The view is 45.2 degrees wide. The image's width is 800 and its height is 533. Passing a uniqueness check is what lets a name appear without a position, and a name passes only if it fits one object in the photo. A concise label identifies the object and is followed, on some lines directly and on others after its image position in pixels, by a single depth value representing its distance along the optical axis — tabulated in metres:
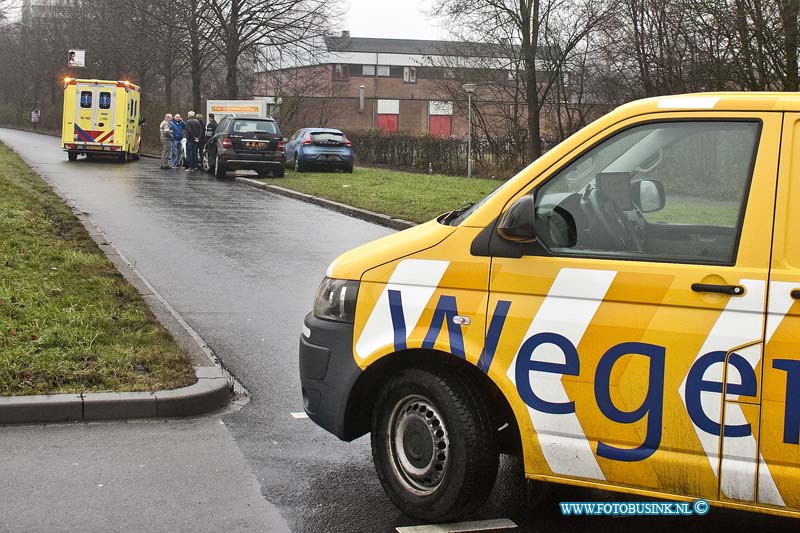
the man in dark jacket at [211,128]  30.66
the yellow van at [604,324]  3.52
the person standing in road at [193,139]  30.69
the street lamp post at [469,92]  30.74
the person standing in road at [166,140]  30.98
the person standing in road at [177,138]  32.04
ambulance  32.28
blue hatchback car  30.33
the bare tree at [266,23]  39.19
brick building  53.47
